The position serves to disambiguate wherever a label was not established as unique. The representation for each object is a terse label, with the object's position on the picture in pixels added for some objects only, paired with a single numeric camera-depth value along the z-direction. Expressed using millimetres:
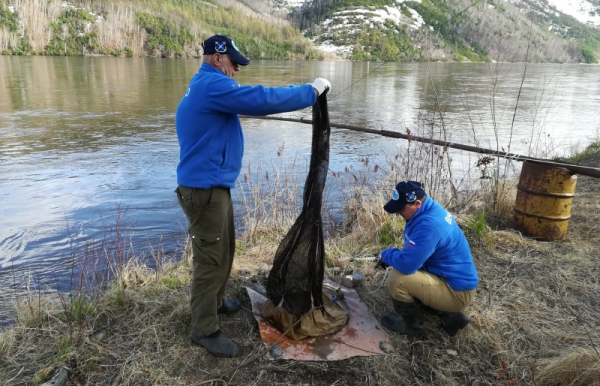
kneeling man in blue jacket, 3168
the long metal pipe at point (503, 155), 4517
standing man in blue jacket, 2734
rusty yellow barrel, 5109
